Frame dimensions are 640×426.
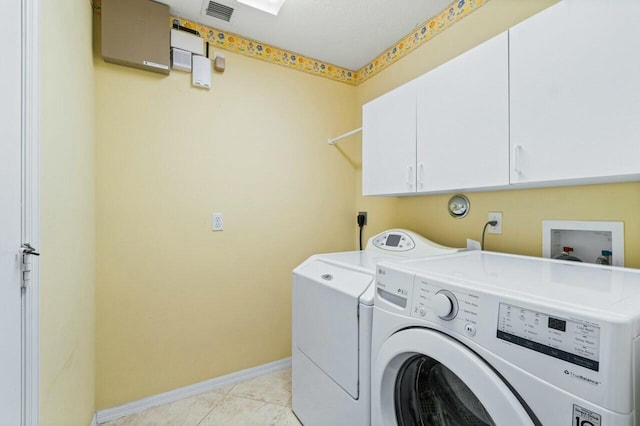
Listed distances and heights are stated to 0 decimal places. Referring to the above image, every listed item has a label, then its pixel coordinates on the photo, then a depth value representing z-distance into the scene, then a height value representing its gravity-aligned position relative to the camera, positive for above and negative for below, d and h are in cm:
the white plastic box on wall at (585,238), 112 -11
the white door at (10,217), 70 -2
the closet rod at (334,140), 233 +61
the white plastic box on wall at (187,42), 181 +111
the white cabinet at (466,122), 118 +42
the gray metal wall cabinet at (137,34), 159 +104
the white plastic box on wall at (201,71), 188 +94
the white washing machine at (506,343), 53 -31
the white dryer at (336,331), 115 -55
